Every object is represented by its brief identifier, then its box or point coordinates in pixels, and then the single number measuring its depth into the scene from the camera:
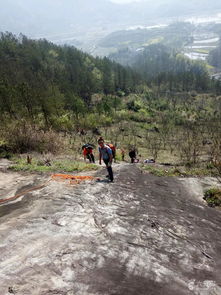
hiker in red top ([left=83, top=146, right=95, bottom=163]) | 17.69
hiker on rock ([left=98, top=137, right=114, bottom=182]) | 11.42
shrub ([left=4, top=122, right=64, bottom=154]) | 19.30
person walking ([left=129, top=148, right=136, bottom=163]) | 21.72
